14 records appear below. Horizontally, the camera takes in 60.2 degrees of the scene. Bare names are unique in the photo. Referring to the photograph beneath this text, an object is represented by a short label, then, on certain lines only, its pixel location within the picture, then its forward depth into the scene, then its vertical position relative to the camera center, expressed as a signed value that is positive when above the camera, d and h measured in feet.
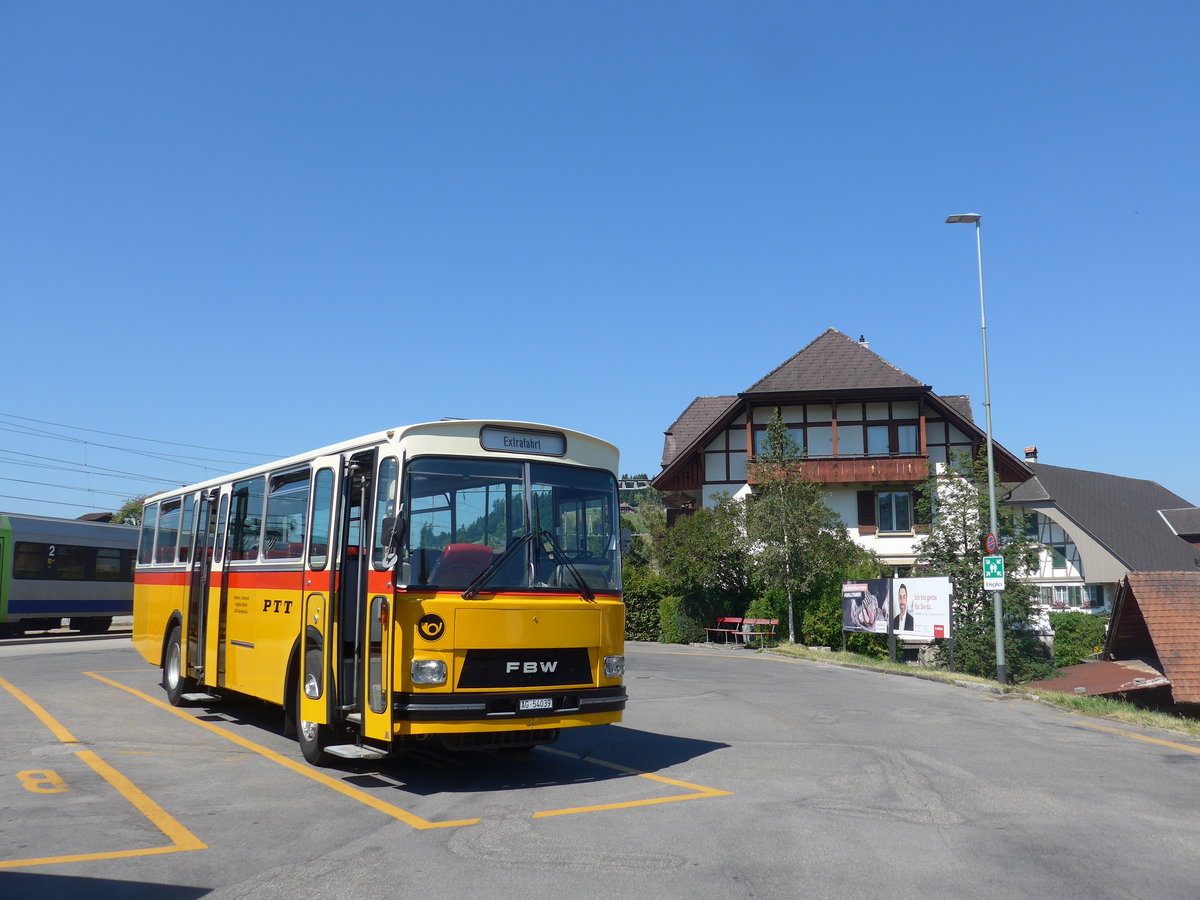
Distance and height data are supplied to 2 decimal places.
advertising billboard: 78.59 -0.72
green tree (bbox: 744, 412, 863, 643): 106.42 +6.05
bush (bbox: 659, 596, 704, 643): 118.21 -3.28
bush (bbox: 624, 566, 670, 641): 123.03 -0.94
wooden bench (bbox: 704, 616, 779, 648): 107.55 -3.57
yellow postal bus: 27.89 +0.00
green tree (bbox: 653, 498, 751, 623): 112.57 +3.76
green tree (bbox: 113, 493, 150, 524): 249.88 +19.04
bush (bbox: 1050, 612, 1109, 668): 131.85 -4.35
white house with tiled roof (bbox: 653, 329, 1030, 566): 140.97 +21.75
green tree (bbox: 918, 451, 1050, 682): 90.97 +2.93
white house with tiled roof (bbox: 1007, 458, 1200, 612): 191.83 +12.53
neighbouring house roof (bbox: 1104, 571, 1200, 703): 66.59 -1.04
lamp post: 68.80 +14.30
